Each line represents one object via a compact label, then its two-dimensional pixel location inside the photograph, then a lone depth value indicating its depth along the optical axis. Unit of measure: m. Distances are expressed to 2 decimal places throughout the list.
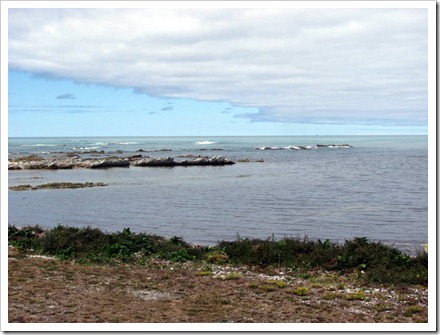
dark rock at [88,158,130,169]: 75.56
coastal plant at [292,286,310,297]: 11.55
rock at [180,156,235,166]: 81.81
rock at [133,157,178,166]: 80.12
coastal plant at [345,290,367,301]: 11.12
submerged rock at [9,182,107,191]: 47.36
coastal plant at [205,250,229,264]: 15.43
